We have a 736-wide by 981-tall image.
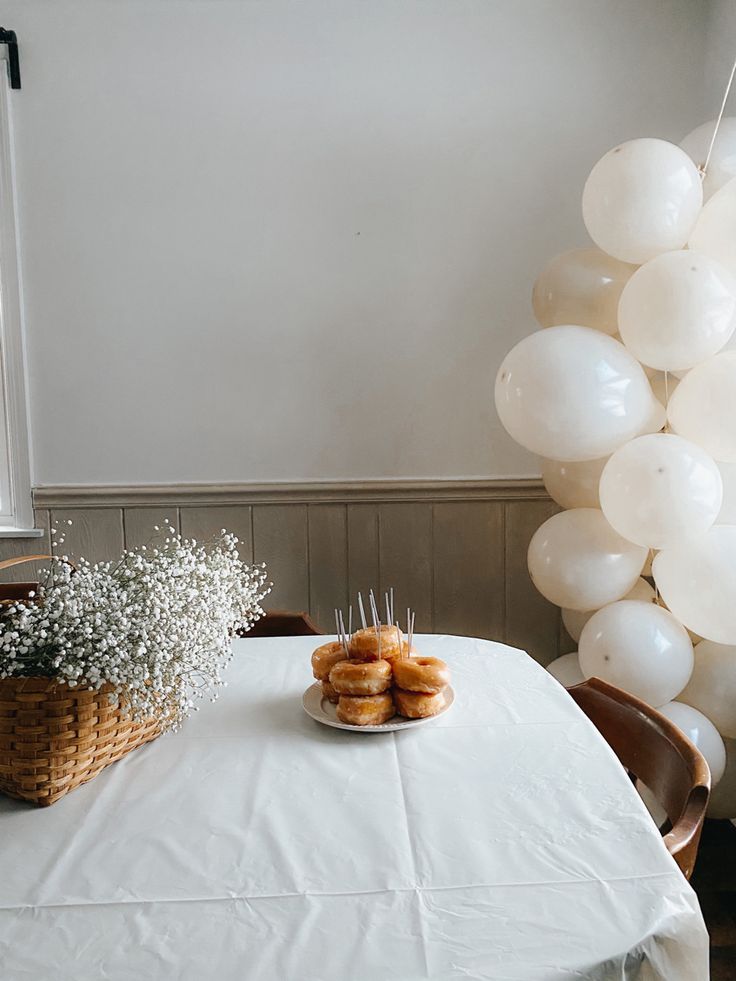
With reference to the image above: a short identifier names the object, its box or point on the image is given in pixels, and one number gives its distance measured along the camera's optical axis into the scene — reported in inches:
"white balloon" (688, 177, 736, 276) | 71.5
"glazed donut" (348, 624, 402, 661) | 52.0
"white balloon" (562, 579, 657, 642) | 81.7
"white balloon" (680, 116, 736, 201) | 75.5
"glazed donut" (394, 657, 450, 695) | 49.6
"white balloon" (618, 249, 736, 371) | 68.9
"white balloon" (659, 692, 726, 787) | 74.9
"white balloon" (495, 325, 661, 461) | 71.2
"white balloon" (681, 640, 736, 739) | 77.0
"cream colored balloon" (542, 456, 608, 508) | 81.8
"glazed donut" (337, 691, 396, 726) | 49.3
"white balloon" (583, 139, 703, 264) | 70.8
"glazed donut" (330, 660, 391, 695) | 49.4
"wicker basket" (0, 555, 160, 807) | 41.7
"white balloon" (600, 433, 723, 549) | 69.1
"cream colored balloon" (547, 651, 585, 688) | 86.1
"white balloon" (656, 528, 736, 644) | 71.0
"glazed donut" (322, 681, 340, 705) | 53.1
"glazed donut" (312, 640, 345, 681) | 53.9
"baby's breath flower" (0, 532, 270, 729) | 42.1
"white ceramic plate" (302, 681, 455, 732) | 49.2
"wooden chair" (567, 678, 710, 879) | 43.0
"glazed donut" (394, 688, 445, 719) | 50.0
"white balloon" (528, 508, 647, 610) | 77.2
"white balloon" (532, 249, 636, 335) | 79.0
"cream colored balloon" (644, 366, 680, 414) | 80.7
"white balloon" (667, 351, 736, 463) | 70.0
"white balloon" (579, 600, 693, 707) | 73.3
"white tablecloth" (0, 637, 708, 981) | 31.7
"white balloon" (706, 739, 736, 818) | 80.7
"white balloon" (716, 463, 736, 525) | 76.5
